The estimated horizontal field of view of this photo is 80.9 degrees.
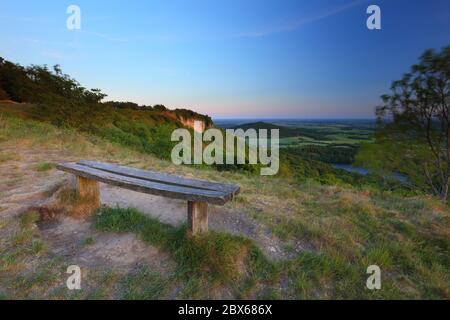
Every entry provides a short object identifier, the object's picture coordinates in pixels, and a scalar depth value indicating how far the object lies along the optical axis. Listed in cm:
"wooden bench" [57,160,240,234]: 254
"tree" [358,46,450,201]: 1203
